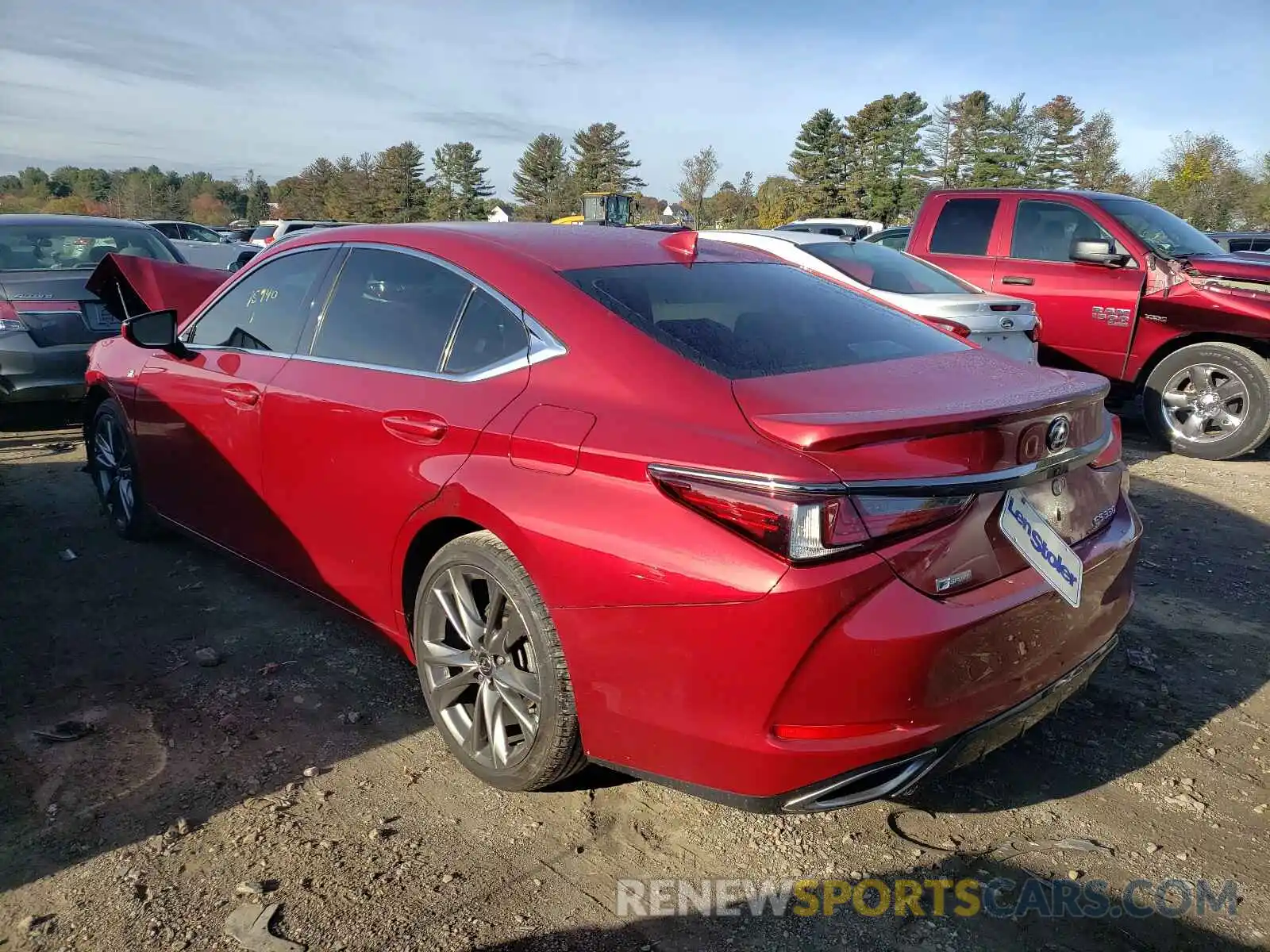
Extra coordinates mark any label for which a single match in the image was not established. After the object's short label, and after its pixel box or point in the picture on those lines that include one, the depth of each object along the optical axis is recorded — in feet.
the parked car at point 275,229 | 73.05
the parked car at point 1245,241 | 44.93
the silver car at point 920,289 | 21.03
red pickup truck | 22.59
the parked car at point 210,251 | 52.65
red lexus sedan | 6.84
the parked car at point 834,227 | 71.62
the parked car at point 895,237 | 39.20
